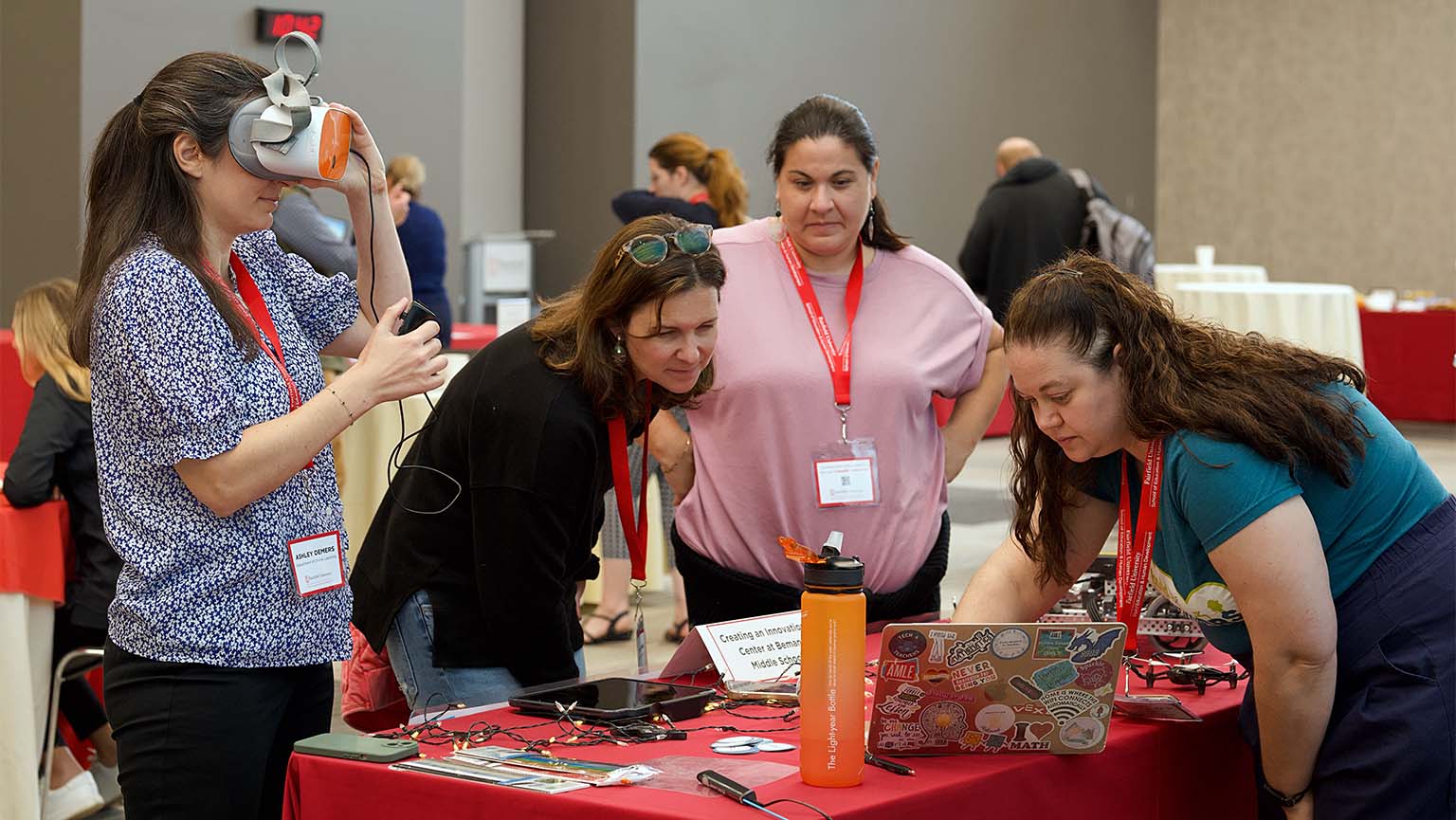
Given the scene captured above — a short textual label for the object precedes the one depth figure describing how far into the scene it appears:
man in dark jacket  7.22
